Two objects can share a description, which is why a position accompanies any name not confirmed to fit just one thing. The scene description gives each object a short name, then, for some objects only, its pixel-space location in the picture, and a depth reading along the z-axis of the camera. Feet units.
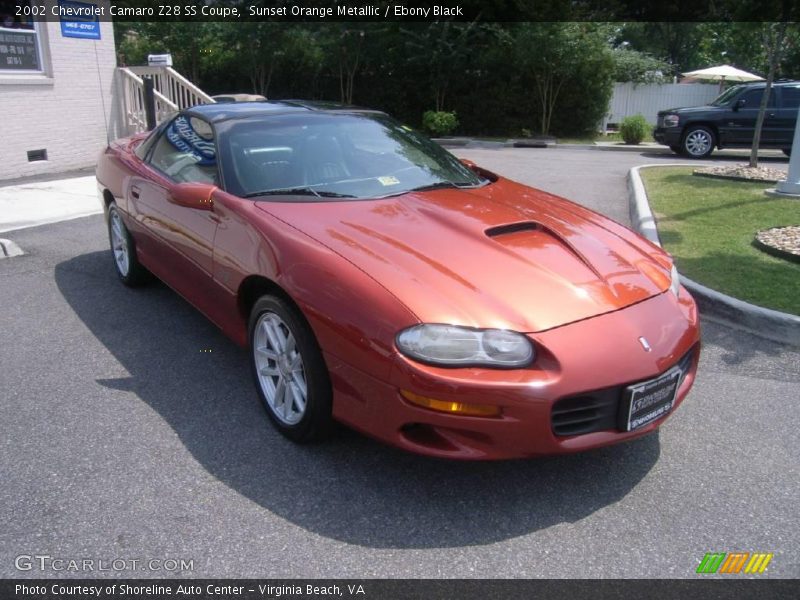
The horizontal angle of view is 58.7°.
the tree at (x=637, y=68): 76.59
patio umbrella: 68.05
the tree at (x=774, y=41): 32.96
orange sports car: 8.71
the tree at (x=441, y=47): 67.67
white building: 34.99
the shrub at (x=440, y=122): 65.92
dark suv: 50.11
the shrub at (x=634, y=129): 61.21
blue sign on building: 37.17
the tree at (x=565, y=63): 64.08
